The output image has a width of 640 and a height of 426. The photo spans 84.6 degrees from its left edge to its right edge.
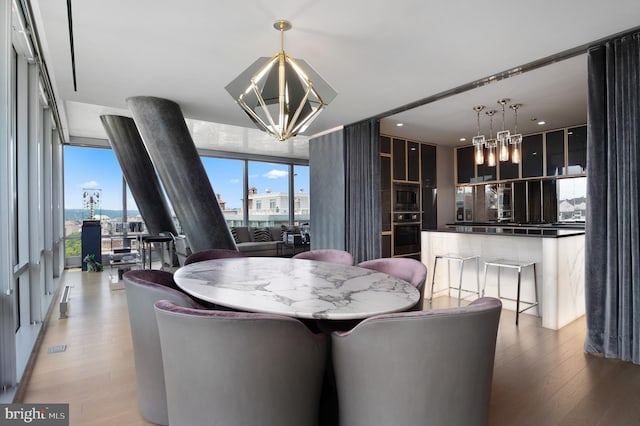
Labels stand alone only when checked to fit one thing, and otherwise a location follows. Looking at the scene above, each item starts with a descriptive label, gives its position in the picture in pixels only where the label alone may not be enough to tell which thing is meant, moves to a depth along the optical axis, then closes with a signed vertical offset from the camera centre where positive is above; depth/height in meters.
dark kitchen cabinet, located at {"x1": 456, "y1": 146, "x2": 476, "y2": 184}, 7.07 +0.99
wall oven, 6.02 -0.43
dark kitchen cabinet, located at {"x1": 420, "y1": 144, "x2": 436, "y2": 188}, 6.75 +0.96
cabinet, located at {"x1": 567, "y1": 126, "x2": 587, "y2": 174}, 5.40 +0.98
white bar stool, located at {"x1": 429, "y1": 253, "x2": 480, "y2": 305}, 4.17 -0.63
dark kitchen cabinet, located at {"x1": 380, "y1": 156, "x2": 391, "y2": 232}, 5.92 +0.41
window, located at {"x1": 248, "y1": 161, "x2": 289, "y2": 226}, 9.81 +0.68
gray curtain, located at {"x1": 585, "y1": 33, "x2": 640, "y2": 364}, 2.64 +0.08
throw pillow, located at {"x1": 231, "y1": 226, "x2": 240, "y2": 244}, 8.59 -0.37
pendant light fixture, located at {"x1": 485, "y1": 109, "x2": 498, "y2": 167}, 4.18 +0.81
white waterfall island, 3.52 -0.52
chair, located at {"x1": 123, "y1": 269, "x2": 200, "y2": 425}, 1.79 -0.66
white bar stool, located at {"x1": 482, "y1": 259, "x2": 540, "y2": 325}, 3.62 -0.57
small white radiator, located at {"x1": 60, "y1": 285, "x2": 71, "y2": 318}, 3.86 -0.98
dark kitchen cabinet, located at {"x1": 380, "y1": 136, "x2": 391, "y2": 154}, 6.03 +1.21
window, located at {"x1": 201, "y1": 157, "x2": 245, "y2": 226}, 9.41 +0.87
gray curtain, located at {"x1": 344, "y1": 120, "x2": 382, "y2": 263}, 5.27 +0.38
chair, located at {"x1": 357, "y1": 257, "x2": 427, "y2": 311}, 2.22 -0.40
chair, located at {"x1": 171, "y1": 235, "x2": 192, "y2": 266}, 6.29 -0.52
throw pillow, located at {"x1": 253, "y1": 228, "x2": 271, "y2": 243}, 8.96 -0.47
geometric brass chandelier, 2.37 +0.82
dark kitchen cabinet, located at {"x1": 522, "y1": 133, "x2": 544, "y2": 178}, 5.96 +0.97
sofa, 8.28 -0.56
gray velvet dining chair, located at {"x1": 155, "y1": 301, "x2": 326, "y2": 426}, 1.33 -0.58
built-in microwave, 6.16 +0.31
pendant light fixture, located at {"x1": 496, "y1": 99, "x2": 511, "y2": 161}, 3.93 +0.80
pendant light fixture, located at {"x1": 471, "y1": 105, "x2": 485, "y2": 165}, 4.06 +0.78
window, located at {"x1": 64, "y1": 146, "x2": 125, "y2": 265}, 7.50 +0.54
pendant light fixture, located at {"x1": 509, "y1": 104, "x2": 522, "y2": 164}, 3.96 +0.78
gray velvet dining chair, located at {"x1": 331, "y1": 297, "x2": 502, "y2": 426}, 1.24 -0.54
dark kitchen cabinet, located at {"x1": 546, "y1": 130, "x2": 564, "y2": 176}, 5.68 +0.97
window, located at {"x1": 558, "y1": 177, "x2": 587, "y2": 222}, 5.61 +0.20
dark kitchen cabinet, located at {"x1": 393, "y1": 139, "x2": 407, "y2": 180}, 6.21 +0.99
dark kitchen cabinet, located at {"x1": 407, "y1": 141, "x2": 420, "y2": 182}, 6.48 +0.98
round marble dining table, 1.53 -0.40
